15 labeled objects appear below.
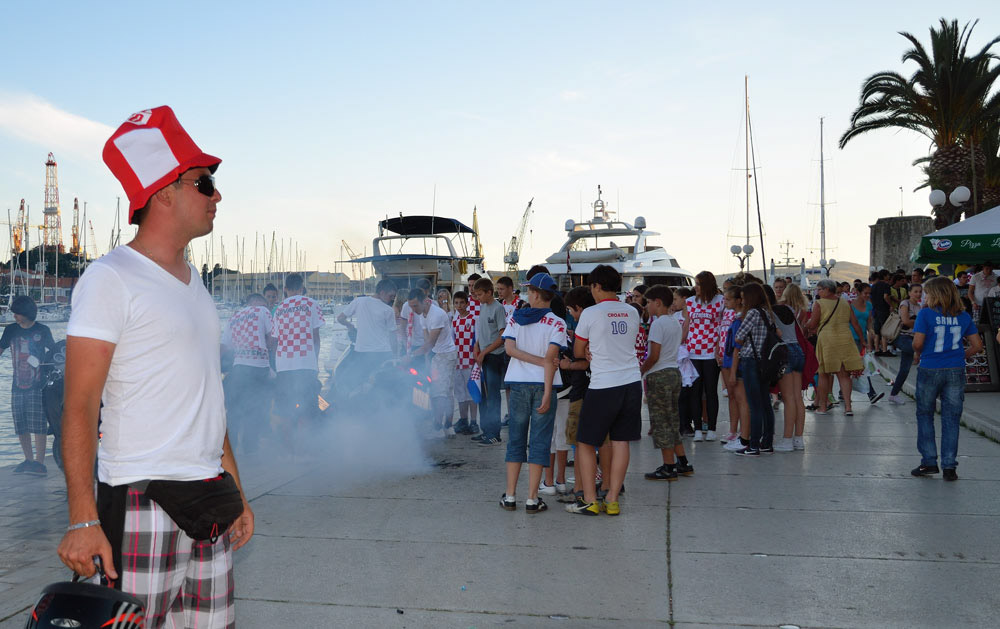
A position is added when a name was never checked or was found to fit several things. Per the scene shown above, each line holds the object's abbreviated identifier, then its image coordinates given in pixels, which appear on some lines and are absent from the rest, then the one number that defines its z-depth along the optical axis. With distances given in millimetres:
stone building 37375
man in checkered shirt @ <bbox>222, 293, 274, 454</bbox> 8672
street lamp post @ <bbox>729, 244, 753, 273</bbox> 32875
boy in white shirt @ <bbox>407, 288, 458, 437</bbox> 9727
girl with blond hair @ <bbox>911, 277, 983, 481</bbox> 6629
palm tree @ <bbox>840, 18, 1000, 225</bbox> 20766
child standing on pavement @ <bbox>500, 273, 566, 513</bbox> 6035
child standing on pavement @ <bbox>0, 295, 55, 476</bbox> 7867
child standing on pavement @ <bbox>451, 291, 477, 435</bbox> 9914
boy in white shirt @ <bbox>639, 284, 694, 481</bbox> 6984
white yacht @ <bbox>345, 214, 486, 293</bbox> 24344
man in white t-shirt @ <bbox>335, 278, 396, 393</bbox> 9469
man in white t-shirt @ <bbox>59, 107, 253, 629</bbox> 2062
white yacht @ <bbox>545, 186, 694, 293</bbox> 22359
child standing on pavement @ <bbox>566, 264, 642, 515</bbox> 5871
